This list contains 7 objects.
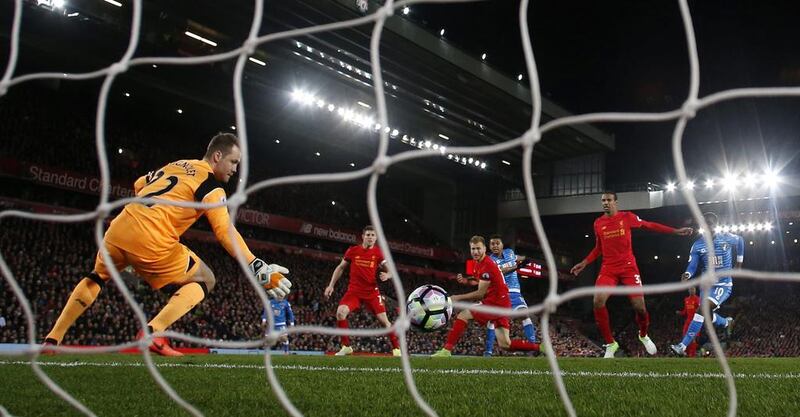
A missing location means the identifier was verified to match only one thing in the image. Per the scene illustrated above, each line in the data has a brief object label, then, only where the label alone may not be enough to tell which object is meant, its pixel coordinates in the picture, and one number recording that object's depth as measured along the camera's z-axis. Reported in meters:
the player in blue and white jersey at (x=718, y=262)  9.21
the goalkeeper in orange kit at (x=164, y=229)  4.18
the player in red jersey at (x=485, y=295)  7.67
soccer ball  6.61
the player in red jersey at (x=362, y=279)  9.83
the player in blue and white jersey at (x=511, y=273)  10.34
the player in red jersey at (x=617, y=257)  8.11
